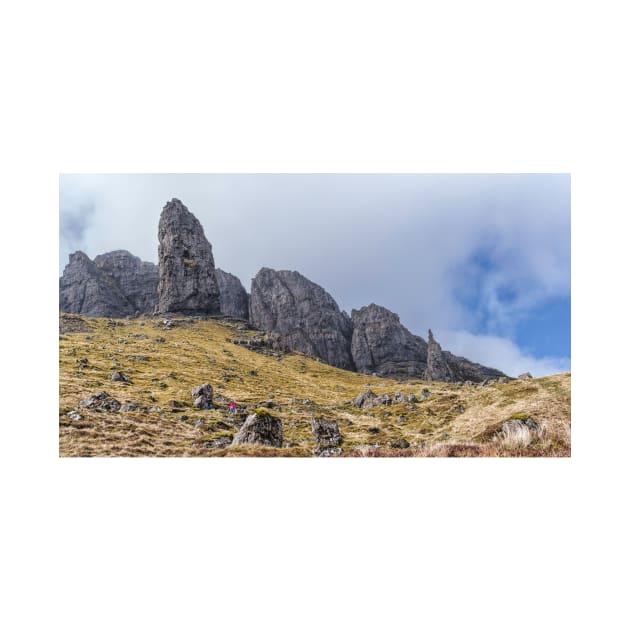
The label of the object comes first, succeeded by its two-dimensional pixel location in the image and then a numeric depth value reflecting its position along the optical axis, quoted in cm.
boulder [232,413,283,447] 1673
